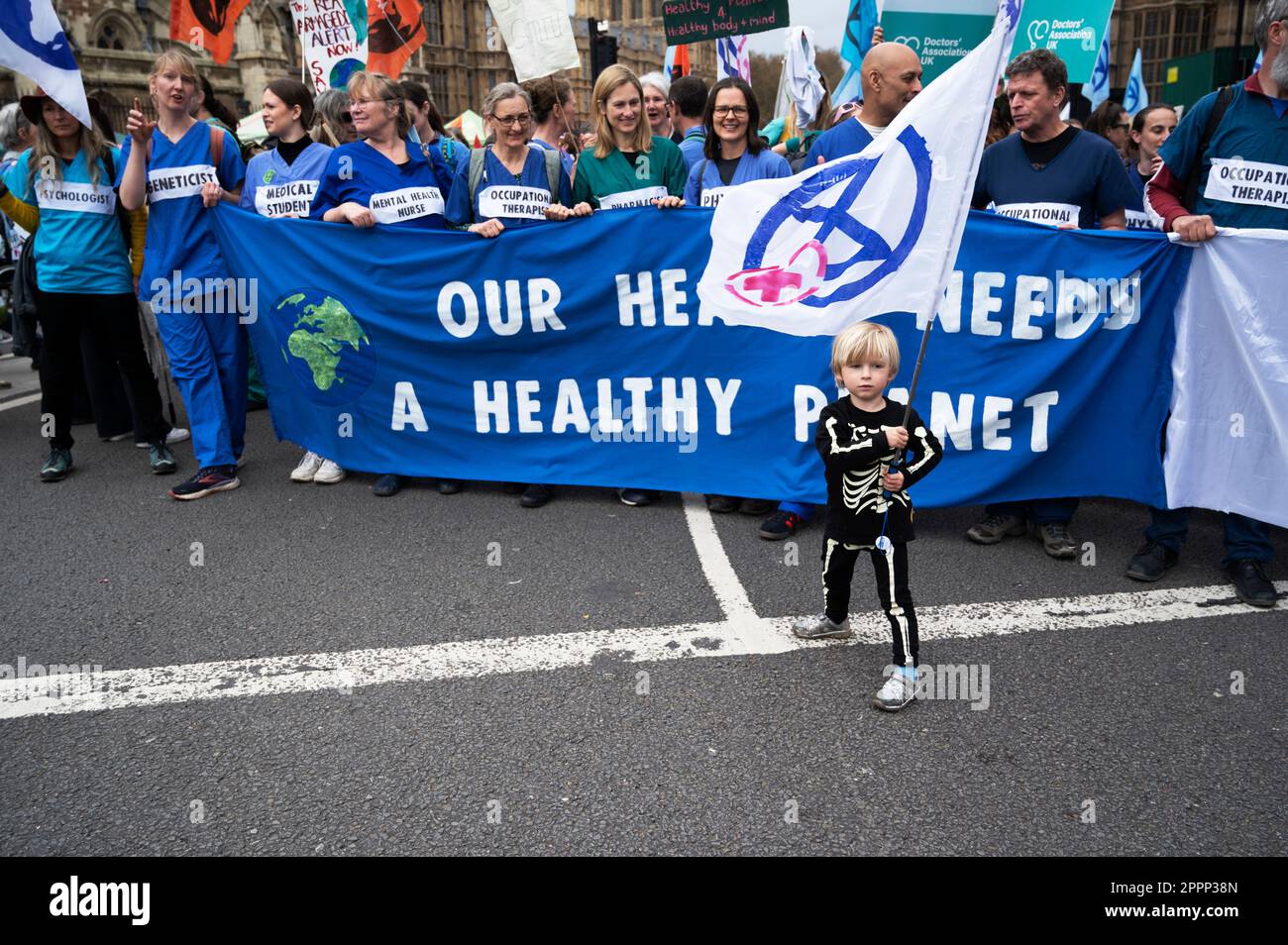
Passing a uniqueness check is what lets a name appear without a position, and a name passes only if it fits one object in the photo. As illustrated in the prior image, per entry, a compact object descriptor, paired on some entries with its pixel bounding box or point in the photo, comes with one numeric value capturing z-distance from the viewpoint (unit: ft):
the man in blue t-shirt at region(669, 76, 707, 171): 23.86
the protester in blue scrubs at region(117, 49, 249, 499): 18.21
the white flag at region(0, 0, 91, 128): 15.57
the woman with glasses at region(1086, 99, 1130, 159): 25.31
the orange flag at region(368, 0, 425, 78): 29.43
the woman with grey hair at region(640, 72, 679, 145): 26.27
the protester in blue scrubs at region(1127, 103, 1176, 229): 21.93
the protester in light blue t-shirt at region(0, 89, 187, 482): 18.54
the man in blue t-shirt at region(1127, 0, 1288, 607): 13.35
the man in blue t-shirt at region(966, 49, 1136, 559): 14.70
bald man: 15.78
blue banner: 15.14
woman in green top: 17.54
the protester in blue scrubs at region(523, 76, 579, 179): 22.41
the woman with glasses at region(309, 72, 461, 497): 18.11
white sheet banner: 13.69
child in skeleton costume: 10.71
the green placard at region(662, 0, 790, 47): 27.84
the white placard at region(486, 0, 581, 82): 23.68
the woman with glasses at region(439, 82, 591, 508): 17.69
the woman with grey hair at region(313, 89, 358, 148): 23.54
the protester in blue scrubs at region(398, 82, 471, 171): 23.50
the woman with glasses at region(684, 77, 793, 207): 17.17
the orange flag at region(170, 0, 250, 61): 31.04
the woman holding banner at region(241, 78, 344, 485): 18.88
